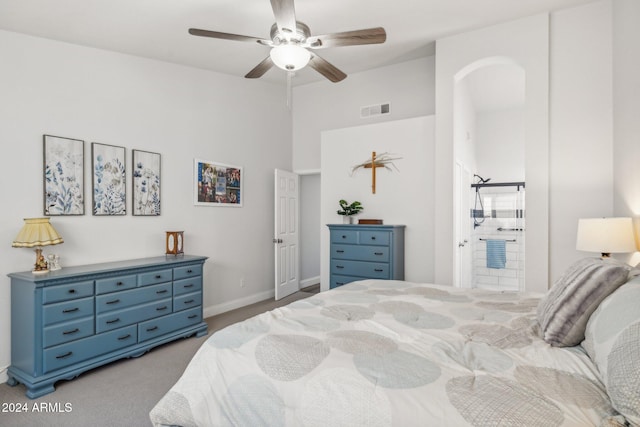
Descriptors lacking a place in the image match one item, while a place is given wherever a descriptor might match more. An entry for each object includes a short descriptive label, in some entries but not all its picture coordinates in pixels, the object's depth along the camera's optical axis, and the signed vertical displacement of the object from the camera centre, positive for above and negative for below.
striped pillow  1.46 -0.37
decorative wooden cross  4.62 +0.61
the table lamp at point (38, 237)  2.76 -0.19
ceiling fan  2.48 +1.26
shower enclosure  5.48 -0.36
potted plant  4.69 +0.06
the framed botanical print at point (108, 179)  3.41 +0.34
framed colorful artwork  4.36 +0.38
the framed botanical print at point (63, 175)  3.08 +0.34
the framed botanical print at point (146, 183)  3.75 +0.33
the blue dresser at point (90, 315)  2.62 -0.86
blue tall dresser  4.14 -0.47
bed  1.05 -0.56
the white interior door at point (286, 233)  5.18 -0.31
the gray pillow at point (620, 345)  0.96 -0.42
